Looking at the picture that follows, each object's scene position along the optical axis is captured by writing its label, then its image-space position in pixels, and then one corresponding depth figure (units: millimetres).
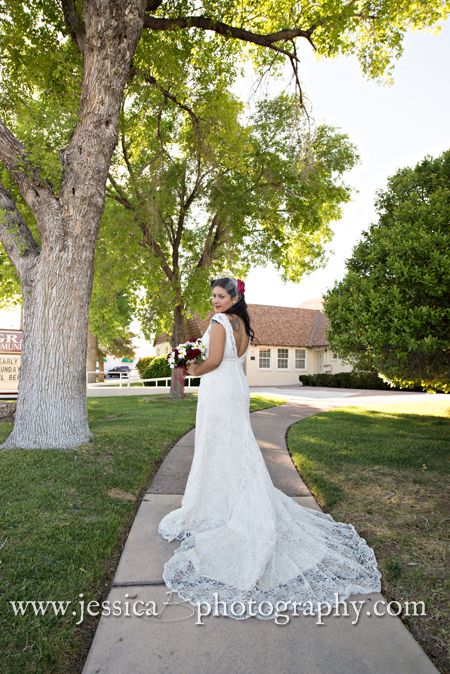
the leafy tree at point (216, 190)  11734
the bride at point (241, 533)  2947
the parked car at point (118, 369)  43241
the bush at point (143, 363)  36919
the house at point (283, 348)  32219
